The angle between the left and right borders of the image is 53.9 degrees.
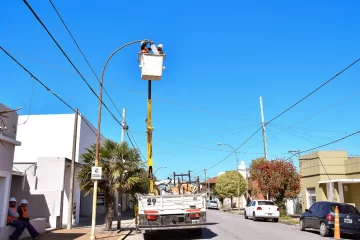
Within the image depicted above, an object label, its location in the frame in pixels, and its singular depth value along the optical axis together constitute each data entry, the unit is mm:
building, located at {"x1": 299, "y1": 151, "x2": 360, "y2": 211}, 26219
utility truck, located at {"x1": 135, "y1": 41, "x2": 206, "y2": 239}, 13234
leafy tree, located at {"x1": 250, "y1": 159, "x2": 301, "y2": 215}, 27867
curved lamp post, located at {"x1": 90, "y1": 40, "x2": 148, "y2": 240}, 13431
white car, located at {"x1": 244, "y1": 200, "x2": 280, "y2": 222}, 23959
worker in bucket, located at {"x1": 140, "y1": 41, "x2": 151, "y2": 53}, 14781
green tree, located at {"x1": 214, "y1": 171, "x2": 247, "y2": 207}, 52375
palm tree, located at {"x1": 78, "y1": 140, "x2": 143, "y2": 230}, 16547
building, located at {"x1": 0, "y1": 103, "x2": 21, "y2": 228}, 11531
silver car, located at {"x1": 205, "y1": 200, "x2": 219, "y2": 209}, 54753
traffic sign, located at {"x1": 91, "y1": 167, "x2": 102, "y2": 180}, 13688
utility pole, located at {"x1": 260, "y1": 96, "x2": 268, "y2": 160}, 30694
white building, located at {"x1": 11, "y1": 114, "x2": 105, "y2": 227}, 18766
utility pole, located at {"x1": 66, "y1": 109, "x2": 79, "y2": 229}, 17953
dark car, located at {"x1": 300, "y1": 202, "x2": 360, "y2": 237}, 14727
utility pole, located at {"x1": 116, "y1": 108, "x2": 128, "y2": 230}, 26456
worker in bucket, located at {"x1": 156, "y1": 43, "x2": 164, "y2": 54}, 14719
